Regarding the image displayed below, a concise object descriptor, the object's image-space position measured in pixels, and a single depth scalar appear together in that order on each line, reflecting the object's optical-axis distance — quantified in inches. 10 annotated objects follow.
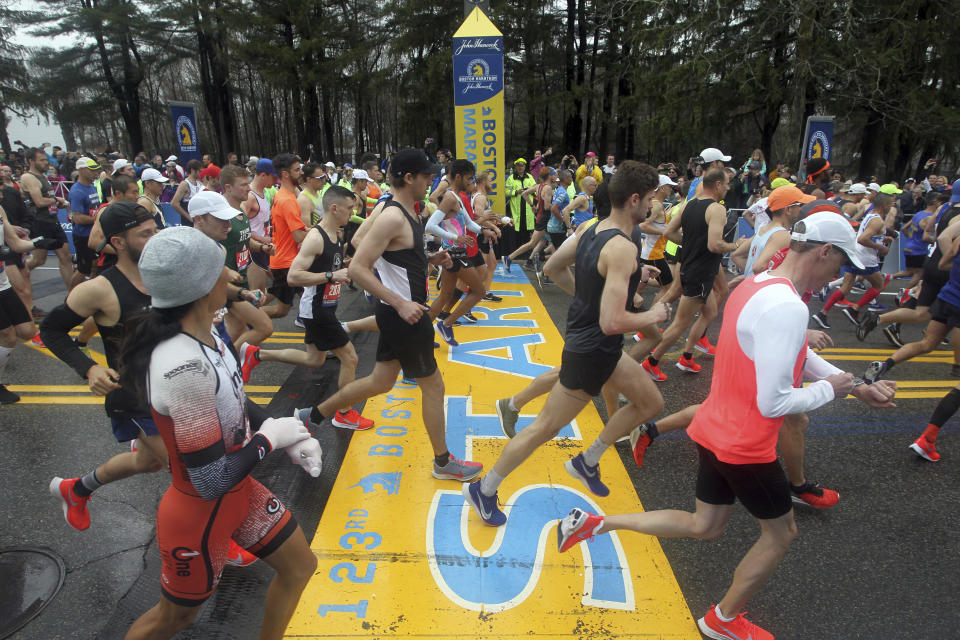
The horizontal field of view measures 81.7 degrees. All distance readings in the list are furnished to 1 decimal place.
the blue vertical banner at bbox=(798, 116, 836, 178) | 545.0
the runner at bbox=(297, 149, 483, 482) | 127.6
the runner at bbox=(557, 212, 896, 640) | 80.0
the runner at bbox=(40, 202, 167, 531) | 102.6
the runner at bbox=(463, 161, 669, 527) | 112.2
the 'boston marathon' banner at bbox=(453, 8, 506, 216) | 402.3
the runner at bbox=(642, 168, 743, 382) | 192.4
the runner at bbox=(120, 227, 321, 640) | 64.0
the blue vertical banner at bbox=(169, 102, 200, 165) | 667.4
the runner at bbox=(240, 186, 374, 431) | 168.6
